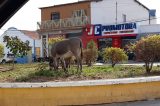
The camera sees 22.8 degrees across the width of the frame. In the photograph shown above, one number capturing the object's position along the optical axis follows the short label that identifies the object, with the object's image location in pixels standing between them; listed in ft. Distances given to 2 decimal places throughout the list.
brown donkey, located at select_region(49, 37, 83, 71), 39.81
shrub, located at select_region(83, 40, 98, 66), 57.98
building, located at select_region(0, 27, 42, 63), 164.71
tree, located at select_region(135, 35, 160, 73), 41.88
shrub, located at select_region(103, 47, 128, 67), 53.43
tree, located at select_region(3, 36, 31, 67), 53.36
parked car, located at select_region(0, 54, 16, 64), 156.21
